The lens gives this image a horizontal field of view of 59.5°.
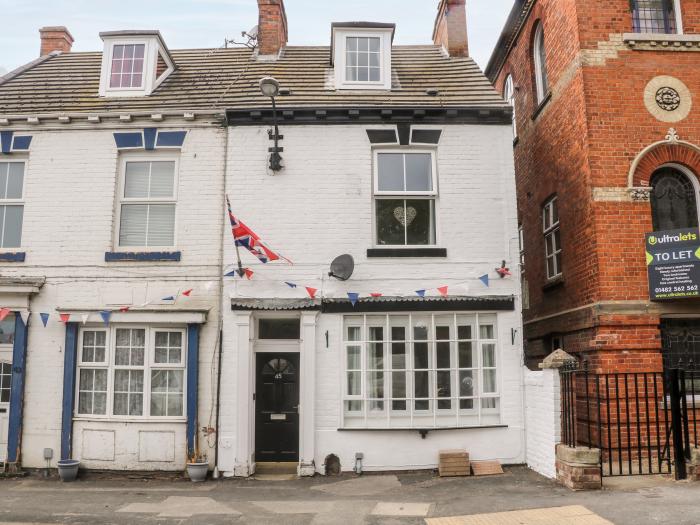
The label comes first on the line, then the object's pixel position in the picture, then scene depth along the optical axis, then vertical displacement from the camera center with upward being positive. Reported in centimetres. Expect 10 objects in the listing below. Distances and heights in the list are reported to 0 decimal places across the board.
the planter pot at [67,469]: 1016 -198
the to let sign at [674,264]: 984 +136
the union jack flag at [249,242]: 1030 +180
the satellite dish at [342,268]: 1061 +139
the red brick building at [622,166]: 1030 +322
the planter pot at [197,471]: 1005 -199
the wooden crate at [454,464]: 1003 -189
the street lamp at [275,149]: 1101 +360
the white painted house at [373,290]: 1047 +102
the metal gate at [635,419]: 870 -113
